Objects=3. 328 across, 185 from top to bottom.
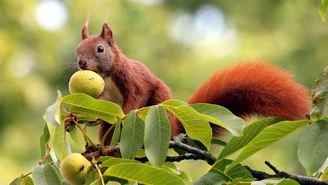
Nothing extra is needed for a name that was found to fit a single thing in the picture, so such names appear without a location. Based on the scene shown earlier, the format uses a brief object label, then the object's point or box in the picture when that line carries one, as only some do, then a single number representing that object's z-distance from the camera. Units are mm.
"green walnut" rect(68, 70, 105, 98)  4315
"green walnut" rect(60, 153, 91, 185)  4211
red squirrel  4552
